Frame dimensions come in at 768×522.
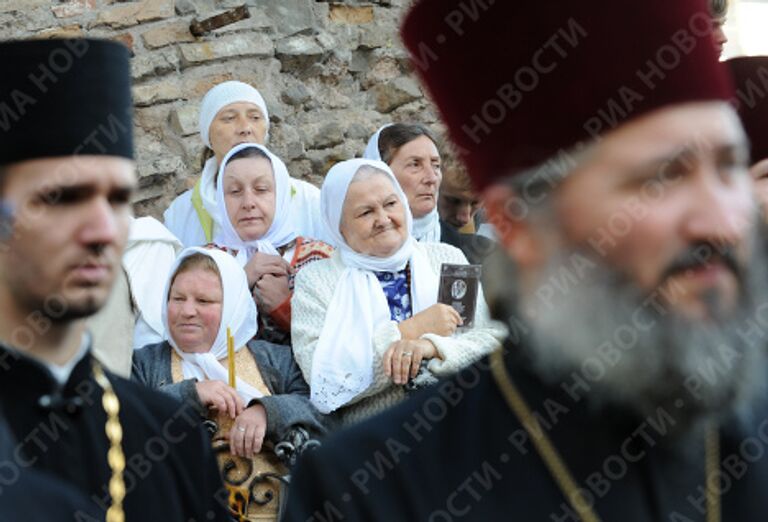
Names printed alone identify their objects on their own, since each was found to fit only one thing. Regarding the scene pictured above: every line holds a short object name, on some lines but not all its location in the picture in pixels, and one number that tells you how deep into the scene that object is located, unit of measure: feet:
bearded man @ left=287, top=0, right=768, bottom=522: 6.15
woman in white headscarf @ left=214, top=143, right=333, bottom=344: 17.08
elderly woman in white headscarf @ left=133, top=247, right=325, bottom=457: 14.64
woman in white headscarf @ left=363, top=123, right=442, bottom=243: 19.33
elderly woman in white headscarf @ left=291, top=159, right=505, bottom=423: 15.21
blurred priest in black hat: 8.11
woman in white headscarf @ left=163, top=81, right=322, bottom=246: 20.07
